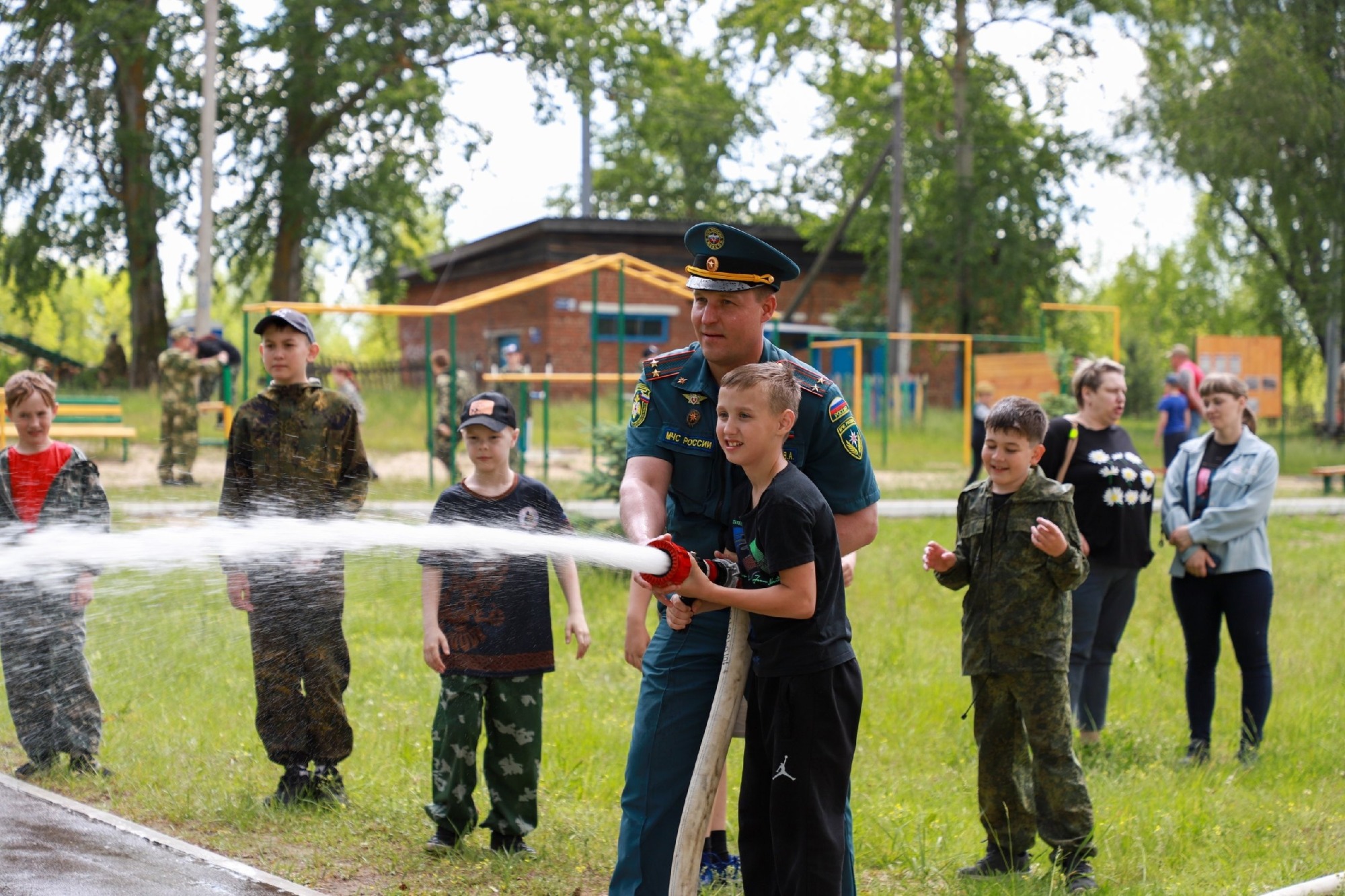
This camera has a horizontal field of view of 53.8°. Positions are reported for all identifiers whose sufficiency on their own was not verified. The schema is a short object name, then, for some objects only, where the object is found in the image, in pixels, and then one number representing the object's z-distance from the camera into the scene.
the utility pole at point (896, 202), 27.06
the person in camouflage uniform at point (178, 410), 15.29
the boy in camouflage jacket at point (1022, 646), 4.74
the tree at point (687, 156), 47.62
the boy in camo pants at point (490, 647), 4.79
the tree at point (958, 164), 35.81
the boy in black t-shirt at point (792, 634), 3.34
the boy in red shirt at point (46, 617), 5.64
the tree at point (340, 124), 27.25
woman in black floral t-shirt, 6.47
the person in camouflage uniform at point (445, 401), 15.91
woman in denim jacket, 6.41
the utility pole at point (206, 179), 19.28
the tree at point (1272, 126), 27.55
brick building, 33.84
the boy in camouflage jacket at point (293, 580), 5.19
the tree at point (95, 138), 26.14
